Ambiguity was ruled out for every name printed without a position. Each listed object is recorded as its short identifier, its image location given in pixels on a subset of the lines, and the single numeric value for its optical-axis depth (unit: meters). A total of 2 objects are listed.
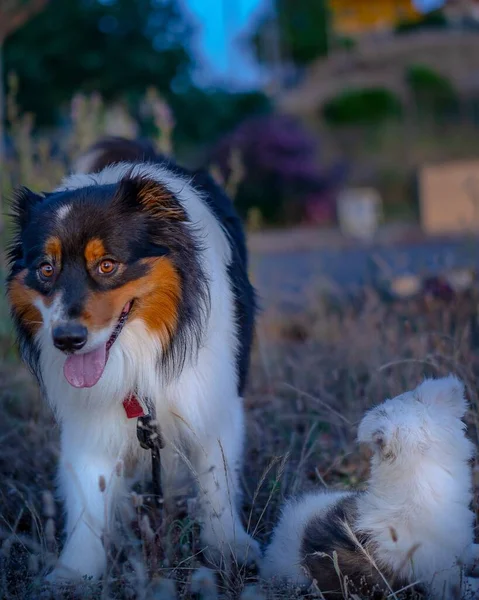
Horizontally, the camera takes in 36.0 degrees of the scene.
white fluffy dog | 2.49
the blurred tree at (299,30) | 33.66
